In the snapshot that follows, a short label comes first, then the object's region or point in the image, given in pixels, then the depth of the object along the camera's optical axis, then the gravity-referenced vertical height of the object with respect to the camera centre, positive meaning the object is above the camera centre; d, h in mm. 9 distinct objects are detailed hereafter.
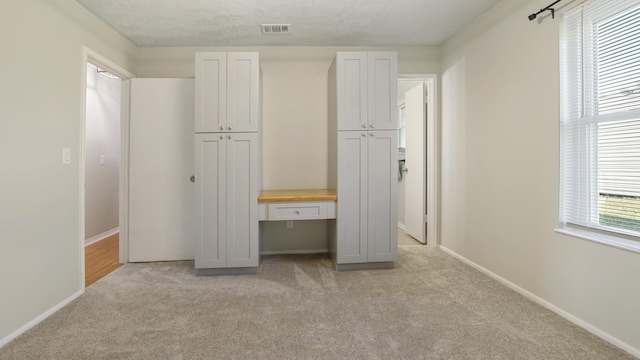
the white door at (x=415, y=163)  3566 +194
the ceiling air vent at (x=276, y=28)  2743 +1519
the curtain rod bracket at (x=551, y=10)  1909 +1173
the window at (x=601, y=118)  1559 +367
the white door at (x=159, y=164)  2951 +141
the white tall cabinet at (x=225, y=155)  2605 +211
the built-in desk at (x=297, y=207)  2674 -290
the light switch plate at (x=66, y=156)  2098 +162
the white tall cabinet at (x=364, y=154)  2705 +231
